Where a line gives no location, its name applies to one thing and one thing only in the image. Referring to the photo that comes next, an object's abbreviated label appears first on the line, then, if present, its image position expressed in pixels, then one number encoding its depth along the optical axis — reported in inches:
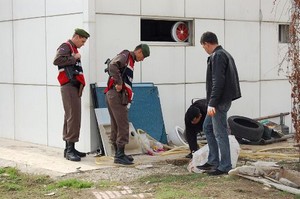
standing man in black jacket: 325.7
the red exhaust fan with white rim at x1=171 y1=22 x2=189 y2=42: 466.9
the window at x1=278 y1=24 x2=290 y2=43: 539.2
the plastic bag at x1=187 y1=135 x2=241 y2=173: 350.3
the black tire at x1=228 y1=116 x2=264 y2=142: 460.1
